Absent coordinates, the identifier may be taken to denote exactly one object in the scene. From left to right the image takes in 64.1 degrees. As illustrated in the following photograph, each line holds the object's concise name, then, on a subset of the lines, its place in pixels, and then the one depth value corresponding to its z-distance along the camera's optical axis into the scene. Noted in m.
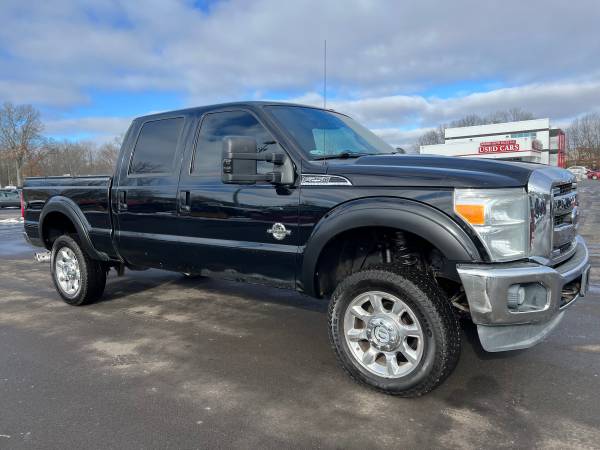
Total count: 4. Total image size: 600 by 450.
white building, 43.62
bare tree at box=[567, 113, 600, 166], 78.38
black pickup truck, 2.80
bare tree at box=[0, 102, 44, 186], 64.31
